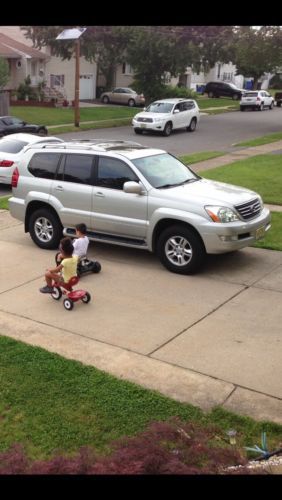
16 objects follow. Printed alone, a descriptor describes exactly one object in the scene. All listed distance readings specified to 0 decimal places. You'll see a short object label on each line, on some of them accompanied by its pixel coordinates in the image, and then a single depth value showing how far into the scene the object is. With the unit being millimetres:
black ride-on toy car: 7949
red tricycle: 6777
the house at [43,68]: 45062
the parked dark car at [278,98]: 53241
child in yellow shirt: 6816
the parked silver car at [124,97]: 45938
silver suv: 7828
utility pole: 30353
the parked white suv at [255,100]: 47219
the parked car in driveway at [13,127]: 24000
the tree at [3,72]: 33281
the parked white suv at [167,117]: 28812
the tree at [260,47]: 30859
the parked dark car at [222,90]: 60062
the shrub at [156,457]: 2863
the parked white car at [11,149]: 15102
